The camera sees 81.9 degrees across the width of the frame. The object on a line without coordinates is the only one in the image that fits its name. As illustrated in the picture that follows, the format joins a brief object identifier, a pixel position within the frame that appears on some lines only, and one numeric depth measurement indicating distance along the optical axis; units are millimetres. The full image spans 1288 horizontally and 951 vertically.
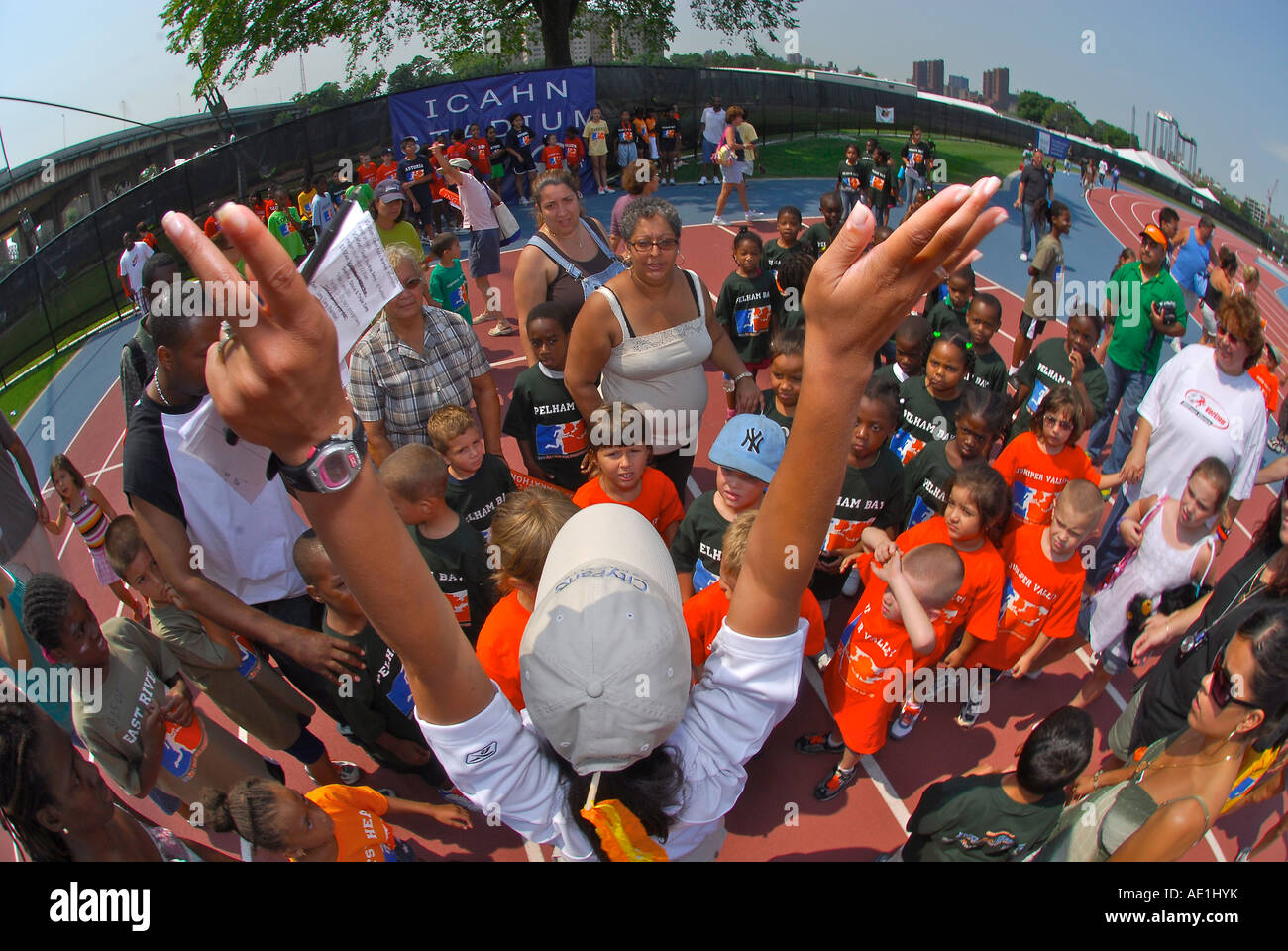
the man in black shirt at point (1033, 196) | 11164
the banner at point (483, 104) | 16562
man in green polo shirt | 5703
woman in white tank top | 3852
